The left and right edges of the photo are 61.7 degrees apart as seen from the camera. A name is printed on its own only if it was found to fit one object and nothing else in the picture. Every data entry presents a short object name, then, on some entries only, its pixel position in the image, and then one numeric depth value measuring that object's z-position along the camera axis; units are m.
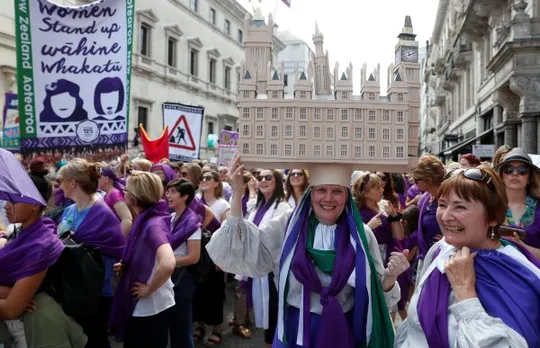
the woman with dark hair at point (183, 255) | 3.95
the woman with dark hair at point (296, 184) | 5.47
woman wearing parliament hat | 2.46
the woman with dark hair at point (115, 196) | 4.69
